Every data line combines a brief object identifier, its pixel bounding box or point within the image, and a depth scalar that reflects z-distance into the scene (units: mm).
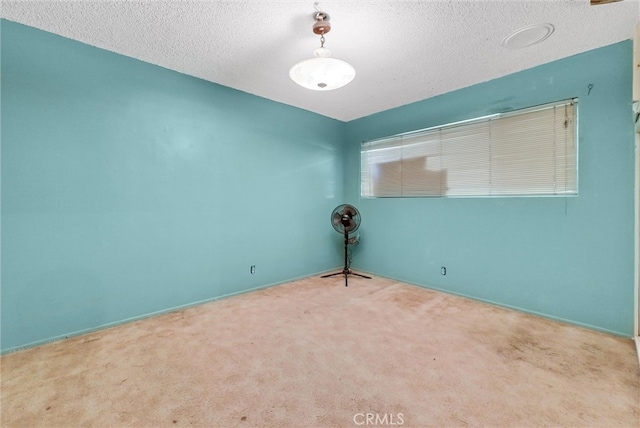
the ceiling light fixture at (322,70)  1828
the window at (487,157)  2678
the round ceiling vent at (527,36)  2168
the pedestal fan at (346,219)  4090
